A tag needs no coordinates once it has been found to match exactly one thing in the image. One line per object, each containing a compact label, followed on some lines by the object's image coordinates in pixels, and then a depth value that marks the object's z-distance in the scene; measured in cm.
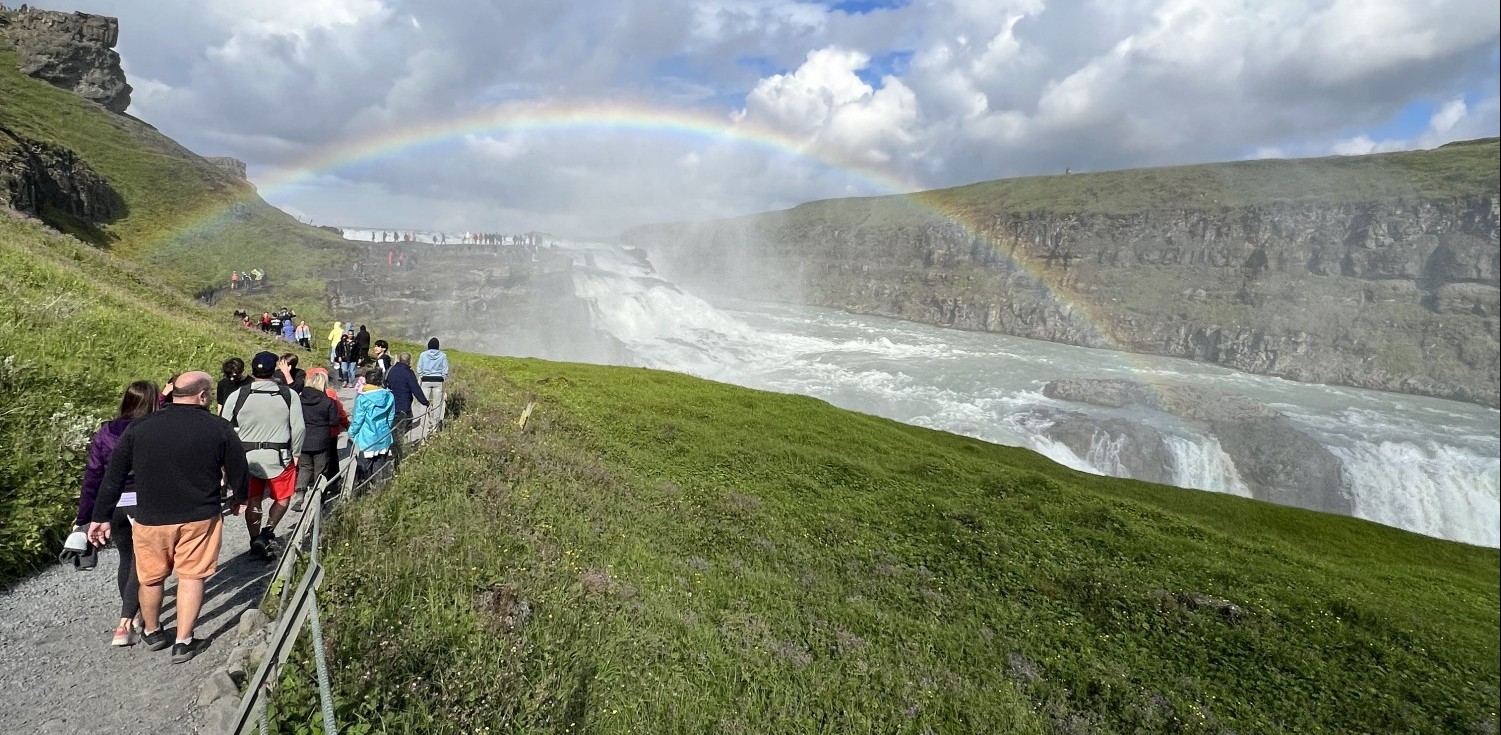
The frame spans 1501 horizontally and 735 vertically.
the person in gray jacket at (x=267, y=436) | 874
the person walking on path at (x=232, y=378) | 993
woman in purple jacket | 664
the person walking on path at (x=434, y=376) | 1827
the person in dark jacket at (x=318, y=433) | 1062
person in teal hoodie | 1145
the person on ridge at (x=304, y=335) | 2978
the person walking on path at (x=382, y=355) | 2380
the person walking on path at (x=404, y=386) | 1475
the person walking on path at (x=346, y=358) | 2497
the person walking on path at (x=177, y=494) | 619
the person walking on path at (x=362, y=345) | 2511
